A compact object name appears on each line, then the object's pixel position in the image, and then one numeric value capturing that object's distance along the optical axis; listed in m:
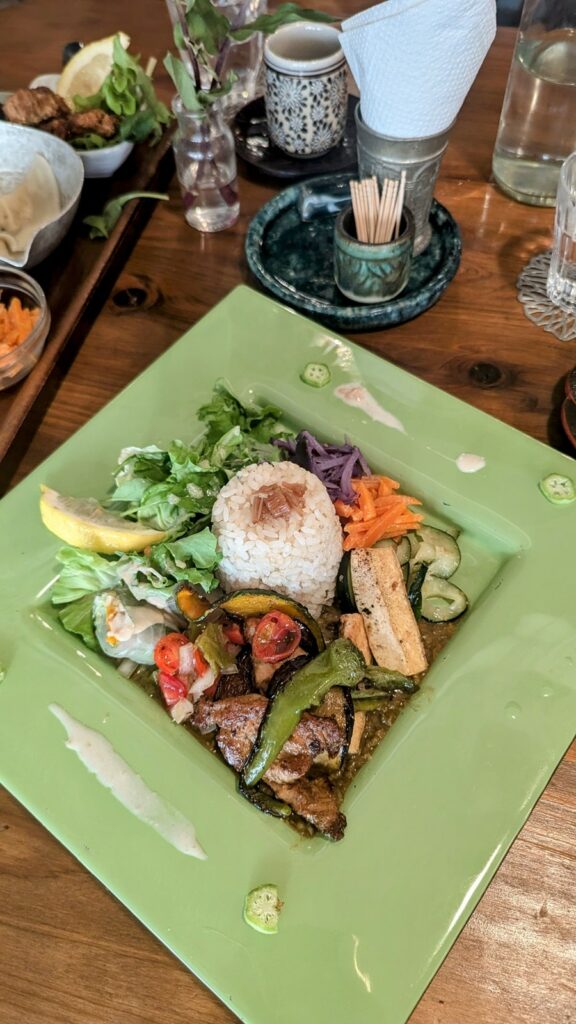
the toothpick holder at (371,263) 0.66
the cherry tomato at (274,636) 0.57
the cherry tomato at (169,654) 0.56
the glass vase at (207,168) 0.72
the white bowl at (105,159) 0.76
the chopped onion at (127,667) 0.59
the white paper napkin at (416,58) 0.61
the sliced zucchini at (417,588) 0.60
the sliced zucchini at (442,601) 0.60
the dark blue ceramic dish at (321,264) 0.69
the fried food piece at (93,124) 0.77
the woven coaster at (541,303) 0.70
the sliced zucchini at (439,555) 0.61
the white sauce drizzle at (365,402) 0.64
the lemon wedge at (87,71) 0.80
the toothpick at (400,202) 0.66
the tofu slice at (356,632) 0.57
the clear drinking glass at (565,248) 0.66
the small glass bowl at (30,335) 0.67
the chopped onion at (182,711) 0.56
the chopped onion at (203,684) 0.57
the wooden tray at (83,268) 0.68
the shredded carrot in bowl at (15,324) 0.68
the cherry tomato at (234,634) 0.59
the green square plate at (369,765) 0.48
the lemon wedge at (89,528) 0.58
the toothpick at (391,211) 0.66
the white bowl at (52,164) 0.72
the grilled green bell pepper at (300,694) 0.53
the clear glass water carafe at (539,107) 0.69
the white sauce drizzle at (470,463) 0.62
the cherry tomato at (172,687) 0.56
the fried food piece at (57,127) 0.76
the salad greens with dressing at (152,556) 0.58
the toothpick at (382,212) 0.66
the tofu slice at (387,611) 0.57
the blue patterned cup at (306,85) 0.72
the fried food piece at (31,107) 0.76
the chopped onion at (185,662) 0.57
